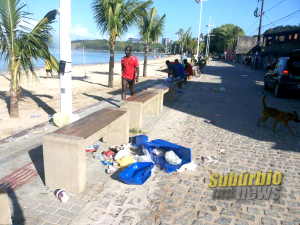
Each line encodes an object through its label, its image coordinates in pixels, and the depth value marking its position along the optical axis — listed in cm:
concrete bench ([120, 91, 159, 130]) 584
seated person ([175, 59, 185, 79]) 1195
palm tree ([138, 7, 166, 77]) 1830
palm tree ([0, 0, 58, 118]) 650
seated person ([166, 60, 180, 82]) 1061
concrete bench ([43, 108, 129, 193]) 321
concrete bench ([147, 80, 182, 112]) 798
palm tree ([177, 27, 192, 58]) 3096
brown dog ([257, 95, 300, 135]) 594
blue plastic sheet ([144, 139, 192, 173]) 410
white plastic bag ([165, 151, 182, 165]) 416
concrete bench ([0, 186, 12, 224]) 217
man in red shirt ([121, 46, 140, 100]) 749
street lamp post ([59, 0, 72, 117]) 591
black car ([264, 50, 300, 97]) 1064
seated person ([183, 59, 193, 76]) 1476
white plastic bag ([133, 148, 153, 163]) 426
